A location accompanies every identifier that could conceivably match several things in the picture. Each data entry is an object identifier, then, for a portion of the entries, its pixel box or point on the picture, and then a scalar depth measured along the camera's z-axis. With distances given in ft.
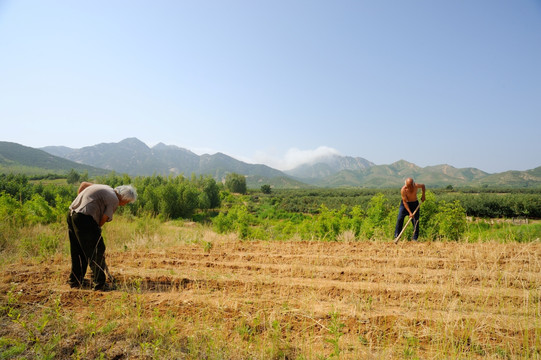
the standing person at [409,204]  21.76
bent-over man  12.37
